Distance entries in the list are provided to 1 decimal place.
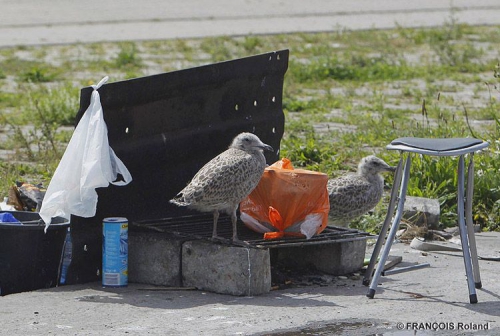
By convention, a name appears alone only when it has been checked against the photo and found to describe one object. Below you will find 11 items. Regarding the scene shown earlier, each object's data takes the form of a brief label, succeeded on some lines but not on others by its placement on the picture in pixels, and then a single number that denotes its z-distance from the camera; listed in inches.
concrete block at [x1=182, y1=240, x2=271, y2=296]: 507.2
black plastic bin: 522.6
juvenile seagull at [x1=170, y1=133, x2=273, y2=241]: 526.6
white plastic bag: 516.4
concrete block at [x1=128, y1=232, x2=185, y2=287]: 532.4
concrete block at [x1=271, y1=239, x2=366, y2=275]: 555.2
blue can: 524.7
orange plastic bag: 551.5
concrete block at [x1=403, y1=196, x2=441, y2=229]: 653.3
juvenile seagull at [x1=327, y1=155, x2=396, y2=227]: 607.8
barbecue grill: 539.2
